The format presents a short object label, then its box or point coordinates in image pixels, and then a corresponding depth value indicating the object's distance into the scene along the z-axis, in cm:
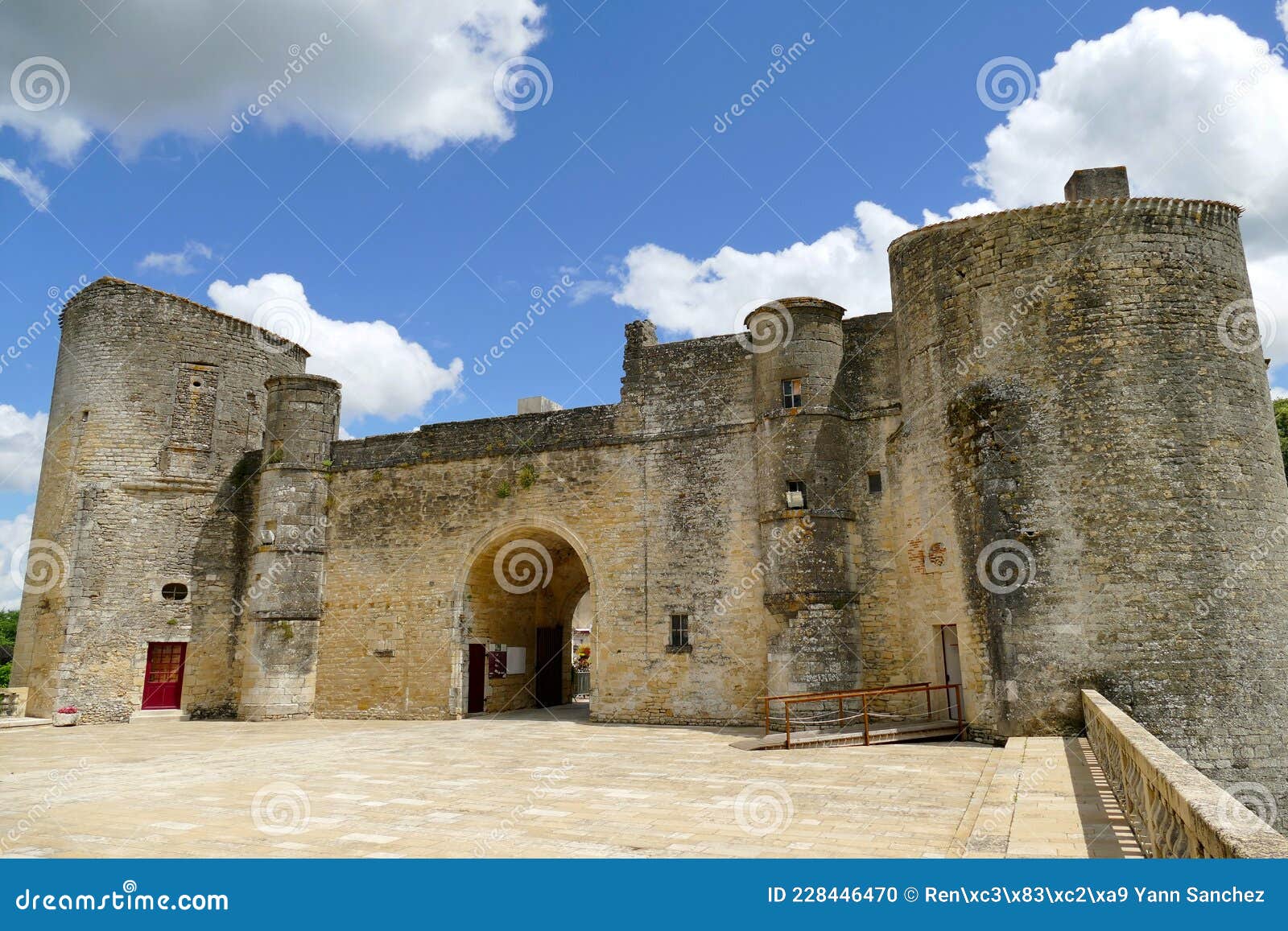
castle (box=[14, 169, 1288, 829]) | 1106
